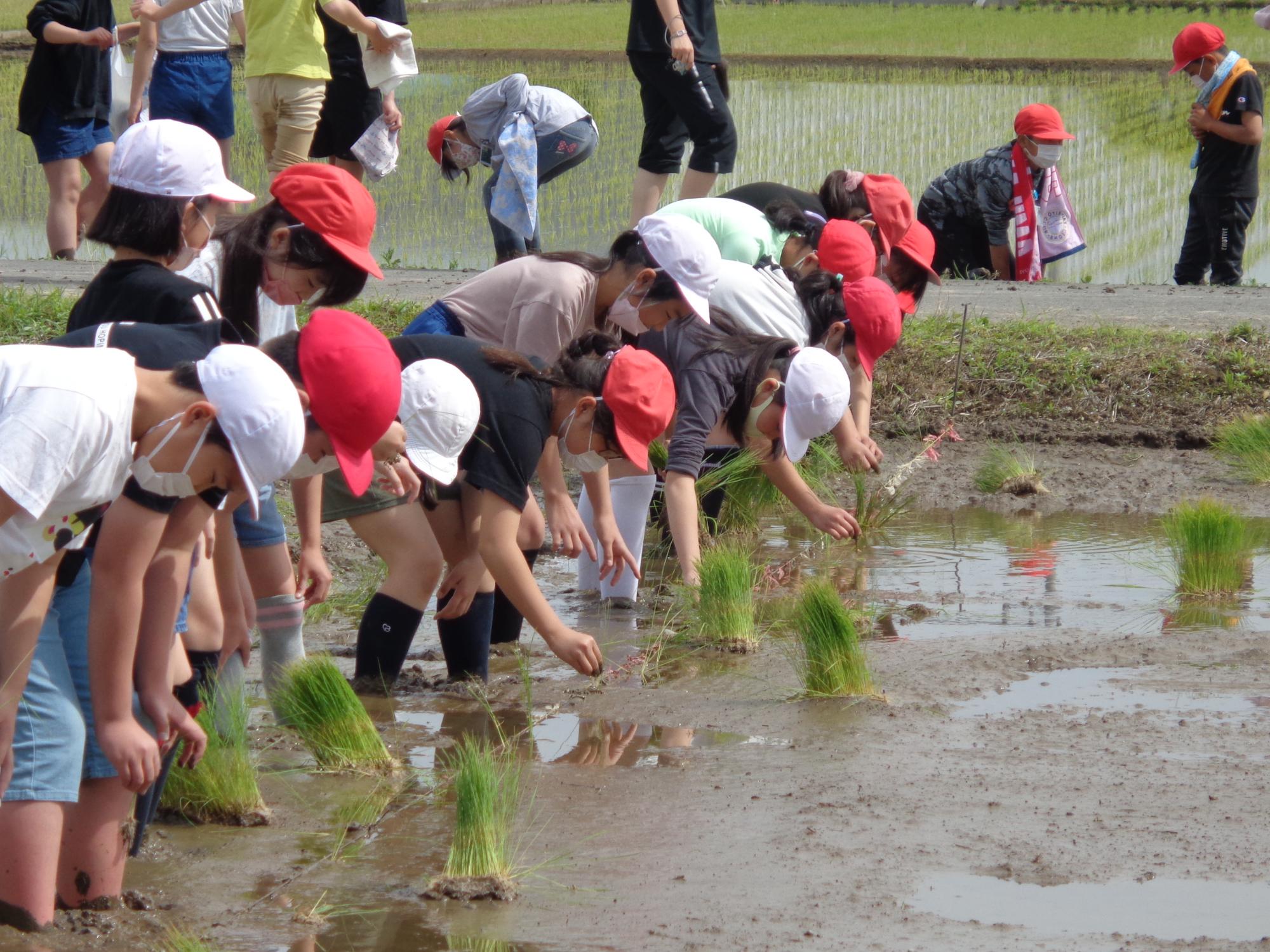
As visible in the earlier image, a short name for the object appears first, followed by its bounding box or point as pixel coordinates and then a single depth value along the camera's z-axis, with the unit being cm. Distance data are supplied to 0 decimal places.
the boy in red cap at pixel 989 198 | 1797
